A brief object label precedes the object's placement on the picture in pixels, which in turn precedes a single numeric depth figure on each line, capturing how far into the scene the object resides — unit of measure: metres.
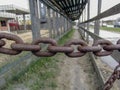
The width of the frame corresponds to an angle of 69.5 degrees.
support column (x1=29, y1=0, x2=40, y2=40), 1.93
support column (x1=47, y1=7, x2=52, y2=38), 3.24
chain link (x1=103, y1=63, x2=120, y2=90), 0.39
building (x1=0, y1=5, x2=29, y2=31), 12.48
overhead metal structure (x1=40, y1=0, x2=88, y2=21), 2.72
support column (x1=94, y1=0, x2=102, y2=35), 1.96
